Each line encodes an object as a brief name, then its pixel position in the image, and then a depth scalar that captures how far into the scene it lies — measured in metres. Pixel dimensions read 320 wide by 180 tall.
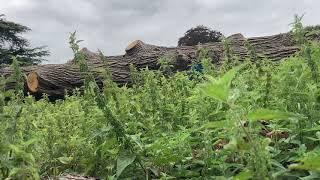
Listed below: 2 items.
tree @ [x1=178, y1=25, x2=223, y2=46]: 12.30
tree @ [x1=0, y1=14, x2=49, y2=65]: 17.19
